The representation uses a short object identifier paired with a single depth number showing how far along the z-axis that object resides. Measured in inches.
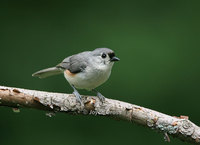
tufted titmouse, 335.0
